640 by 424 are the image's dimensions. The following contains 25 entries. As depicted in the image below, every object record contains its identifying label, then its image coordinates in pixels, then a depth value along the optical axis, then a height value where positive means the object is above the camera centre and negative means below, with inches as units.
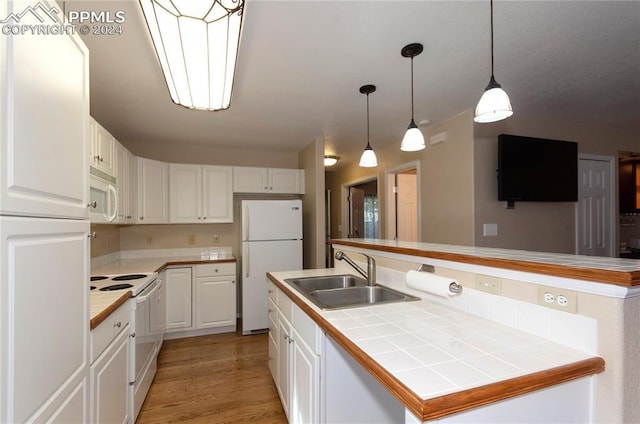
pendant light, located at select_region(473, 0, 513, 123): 56.1 +21.8
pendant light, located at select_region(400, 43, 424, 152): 79.0 +20.5
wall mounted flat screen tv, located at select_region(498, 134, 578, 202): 113.0 +18.8
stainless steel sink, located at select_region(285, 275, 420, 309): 67.7 -18.7
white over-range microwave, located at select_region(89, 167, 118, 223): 76.2 +5.9
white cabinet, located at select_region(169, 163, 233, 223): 144.6 +11.9
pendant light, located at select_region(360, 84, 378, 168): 99.3 +19.5
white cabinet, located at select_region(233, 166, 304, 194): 154.7 +19.9
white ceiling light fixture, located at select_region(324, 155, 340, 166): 182.5 +35.6
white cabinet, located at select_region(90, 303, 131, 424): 53.1 -30.6
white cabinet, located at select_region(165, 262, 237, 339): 130.1 -37.1
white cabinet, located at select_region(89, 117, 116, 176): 80.0 +20.3
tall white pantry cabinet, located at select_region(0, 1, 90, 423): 30.0 -1.1
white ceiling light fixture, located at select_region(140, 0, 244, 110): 44.7 +32.5
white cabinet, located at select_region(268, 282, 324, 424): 54.6 -31.2
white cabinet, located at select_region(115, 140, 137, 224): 105.5 +13.0
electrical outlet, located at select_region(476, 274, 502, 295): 46.0 -10.8
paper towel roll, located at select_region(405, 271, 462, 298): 49.9 -12.0
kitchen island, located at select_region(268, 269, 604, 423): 28.6 -16.7
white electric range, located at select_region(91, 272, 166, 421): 75.7 -32.0
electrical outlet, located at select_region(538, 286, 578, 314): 36.8 -10.7
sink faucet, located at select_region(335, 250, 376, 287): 74.4 -13.1
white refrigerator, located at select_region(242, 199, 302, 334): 138.3 -14.7
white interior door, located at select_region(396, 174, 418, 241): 166.4 +5.4
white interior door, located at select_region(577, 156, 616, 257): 135.2 +4.2
